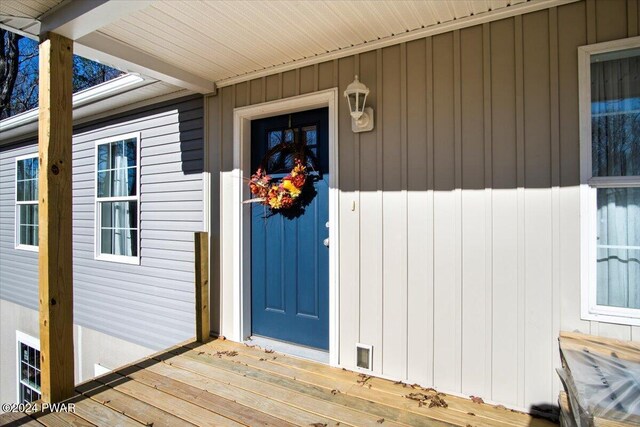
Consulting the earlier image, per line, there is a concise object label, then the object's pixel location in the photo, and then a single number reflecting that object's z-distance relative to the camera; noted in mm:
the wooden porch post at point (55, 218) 2275
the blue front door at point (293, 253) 2918
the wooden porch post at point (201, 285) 3287
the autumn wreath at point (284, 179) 2944
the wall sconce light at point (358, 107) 2467
